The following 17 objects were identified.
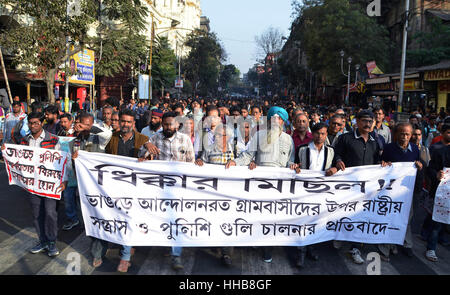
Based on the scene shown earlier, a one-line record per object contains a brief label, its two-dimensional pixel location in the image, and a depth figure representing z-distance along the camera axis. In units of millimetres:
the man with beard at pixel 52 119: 6653
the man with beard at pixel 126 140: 4828
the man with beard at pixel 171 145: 4703
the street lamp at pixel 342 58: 28708
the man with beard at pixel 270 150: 4836
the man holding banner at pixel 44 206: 4703
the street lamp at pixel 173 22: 57569
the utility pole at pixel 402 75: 19109
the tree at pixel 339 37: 31219
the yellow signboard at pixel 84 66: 17156
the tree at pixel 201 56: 54938
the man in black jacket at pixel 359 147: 4934
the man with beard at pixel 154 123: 6660
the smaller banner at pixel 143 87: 25188
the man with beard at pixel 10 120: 9766
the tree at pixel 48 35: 14805
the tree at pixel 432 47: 25016
